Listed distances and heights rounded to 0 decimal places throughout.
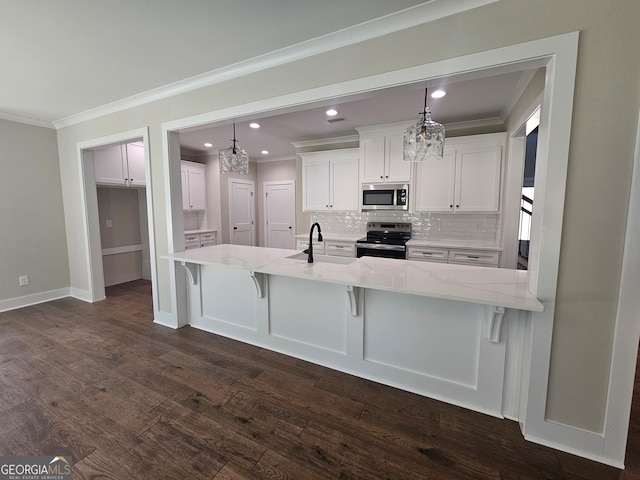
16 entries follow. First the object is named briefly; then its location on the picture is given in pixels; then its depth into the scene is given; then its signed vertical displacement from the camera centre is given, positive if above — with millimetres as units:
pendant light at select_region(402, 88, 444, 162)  2277 +636
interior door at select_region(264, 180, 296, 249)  6406 +38
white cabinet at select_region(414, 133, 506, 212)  3475 +507
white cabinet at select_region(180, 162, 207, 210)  5516 +588
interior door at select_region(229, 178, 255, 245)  6137 +78
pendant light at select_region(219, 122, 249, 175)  3059 +616
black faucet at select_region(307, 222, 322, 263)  2403 -350
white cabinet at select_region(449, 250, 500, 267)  3396 -535
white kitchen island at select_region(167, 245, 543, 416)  1771 -803
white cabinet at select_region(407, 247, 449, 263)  3639 -530
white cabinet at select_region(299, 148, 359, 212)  4410 +581
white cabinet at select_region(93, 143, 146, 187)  4062 +763
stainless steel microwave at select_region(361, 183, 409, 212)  3977 +275
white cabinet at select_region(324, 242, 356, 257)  4260 -539
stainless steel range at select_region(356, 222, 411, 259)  3920 -390
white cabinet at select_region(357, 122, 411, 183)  3900 +878
